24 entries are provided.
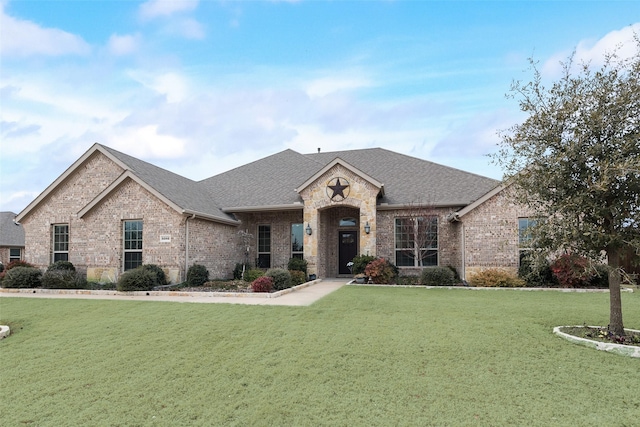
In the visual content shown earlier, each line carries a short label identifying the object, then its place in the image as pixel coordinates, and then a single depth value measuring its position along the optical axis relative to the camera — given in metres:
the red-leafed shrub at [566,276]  14.20
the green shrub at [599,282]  14.64
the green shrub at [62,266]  16.79
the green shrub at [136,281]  13.84
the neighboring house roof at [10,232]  32.00
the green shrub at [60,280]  14.89
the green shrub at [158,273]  15.39
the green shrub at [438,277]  15.64
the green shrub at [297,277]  16.36
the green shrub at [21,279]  15.07
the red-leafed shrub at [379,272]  16.33
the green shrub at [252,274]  17.14
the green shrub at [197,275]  15.89
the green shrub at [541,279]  15.03
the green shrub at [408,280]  16.20
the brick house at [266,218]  16.48
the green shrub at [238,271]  19.25
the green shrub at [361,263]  17.36
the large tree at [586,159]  7.12
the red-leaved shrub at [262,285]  13.20
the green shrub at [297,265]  18.11
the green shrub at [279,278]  14.06
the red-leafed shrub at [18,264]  17.72
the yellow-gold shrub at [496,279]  15.17
